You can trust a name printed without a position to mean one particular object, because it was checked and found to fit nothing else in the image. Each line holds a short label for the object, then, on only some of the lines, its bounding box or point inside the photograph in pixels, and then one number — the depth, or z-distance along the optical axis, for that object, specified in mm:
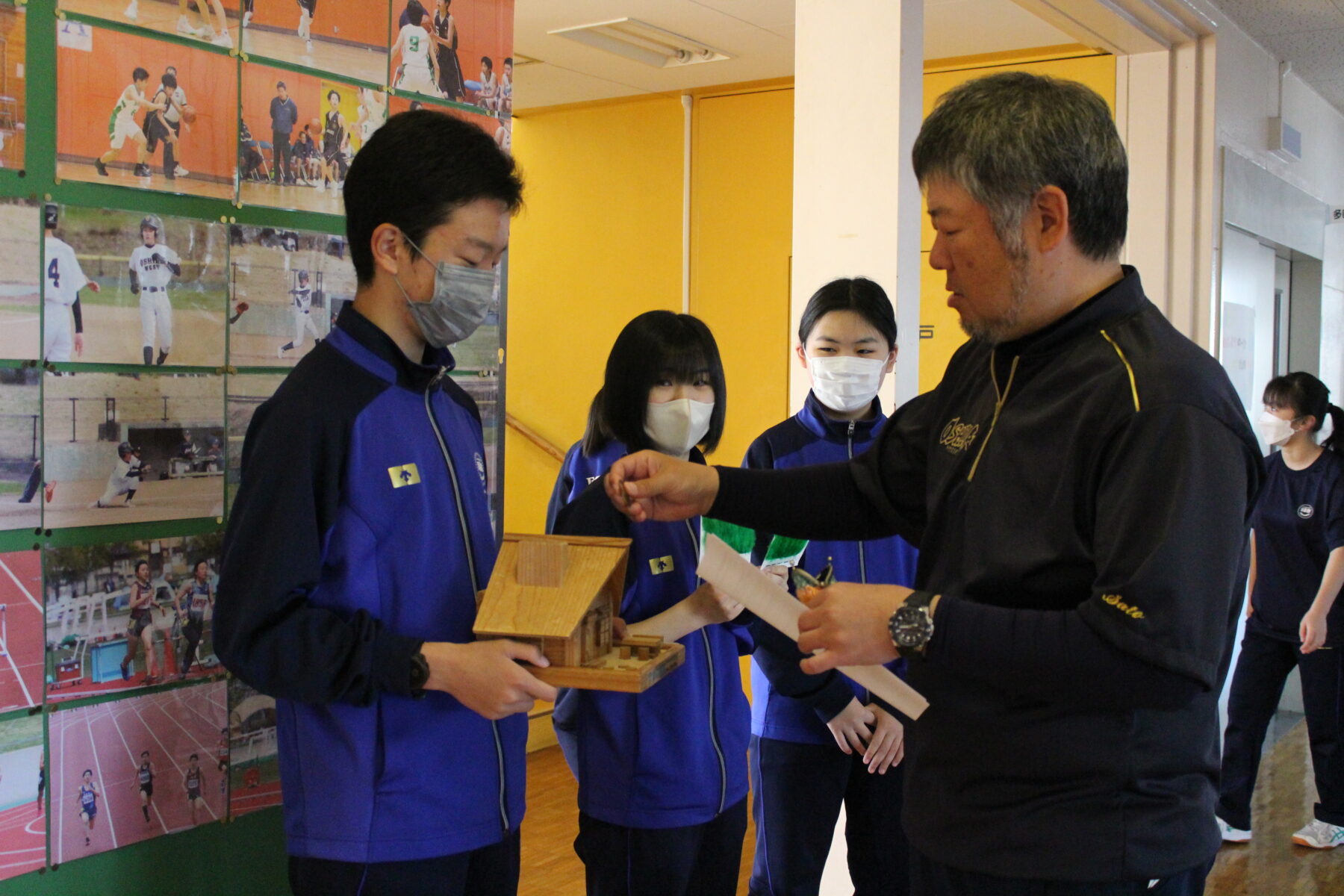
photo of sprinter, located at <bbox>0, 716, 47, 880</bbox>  1546
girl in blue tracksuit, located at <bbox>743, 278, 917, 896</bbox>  2334
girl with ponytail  4449
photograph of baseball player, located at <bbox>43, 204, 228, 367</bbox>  1588
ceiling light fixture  5301
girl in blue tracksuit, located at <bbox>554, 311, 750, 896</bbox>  1997
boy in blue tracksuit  1414
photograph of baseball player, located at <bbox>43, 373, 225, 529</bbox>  1591
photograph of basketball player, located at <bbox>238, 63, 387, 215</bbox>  1827
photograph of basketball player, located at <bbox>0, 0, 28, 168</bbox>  1516
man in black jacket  1224
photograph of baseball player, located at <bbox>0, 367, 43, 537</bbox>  1530
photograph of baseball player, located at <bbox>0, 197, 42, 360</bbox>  1524
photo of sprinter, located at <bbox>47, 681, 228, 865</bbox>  1614
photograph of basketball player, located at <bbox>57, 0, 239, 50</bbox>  1619
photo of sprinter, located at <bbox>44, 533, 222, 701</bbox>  1602
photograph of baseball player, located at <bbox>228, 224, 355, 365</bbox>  1821
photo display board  1556
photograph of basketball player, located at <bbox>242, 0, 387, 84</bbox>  1824
